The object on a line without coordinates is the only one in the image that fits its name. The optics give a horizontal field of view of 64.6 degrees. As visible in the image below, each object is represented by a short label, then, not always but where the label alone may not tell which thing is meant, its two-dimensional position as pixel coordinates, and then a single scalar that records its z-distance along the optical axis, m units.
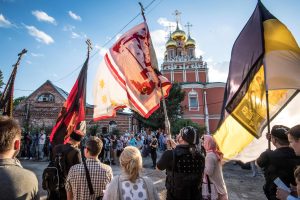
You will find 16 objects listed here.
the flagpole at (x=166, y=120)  3.82
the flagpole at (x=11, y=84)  5.92
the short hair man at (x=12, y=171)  1.72
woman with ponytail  2.43
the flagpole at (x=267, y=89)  3.18
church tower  43.28
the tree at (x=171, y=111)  33.28
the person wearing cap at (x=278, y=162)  2.94
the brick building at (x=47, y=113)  31.61
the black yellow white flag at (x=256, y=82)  3.42
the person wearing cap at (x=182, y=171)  3.36
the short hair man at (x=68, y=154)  3.94
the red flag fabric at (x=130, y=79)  4.88
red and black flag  4.88
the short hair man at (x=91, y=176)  3.08
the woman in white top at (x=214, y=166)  3.97
